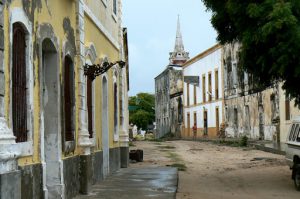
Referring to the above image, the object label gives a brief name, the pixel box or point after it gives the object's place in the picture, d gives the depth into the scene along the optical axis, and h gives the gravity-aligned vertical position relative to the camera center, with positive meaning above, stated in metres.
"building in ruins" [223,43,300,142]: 32.44 +1.41
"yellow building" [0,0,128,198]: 7.36 +0.64
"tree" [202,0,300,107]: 12.44 +2.17
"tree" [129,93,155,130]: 100.29 +3.62
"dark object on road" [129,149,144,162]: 23.84 -0.95
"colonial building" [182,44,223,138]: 51.59 +3.82
